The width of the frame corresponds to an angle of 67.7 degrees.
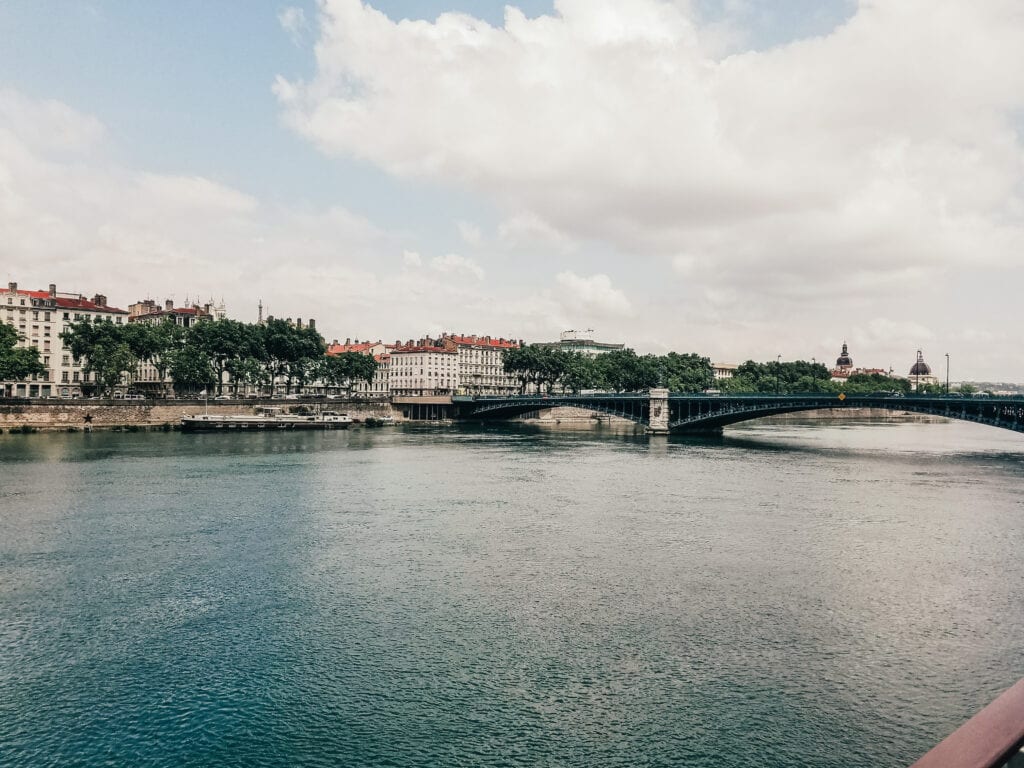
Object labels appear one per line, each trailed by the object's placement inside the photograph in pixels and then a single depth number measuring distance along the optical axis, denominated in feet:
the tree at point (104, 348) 336.49
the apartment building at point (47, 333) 391.65
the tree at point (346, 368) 435.53
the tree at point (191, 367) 361.71
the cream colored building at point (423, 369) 583.58
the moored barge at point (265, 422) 328.90
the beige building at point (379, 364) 581.53
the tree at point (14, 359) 304.50
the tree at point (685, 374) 563.48
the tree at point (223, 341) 377.30
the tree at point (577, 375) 515.50
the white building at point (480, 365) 608.60
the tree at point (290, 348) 397.80
